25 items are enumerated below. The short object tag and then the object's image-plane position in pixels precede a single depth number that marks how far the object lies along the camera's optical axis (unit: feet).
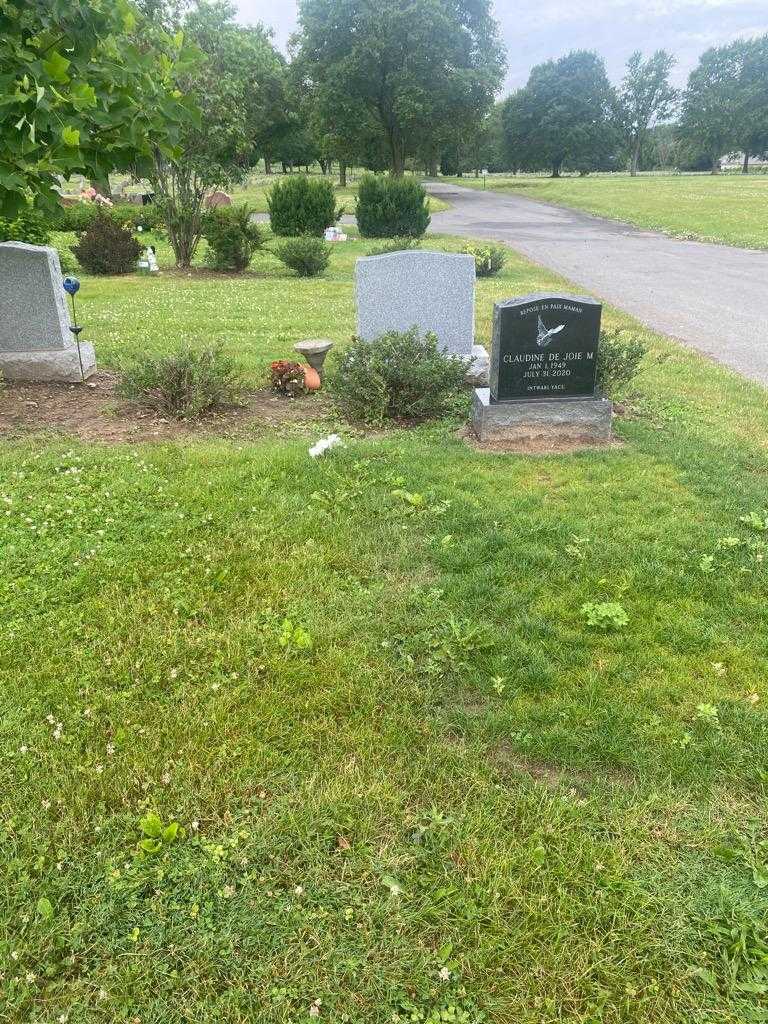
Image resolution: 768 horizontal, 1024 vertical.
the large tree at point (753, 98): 224.94
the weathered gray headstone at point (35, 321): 23.32
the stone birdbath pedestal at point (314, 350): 25.05
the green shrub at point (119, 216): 74.84
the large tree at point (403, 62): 104.53
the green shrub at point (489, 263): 50.42
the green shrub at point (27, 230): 45.44
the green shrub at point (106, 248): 52.70
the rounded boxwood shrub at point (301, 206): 70.79
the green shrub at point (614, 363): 20.27
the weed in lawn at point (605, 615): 11.78
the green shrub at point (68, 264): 54.19
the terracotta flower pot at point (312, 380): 24.12
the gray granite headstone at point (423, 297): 24.75
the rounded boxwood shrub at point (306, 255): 51.77
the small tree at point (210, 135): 52.03
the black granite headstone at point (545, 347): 18.75
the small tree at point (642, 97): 268.62
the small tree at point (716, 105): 232.12
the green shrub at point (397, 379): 21.11
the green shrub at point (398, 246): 45.34
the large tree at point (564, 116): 237.66
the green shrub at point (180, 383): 21.25
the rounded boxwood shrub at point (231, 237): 52.70
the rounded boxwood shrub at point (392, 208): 73.92
